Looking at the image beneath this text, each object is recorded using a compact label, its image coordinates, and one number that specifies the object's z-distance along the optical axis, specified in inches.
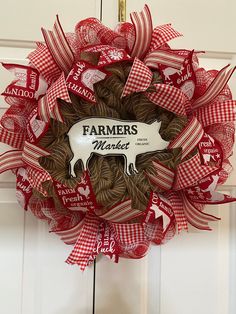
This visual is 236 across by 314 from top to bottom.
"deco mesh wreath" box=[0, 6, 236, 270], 25.8
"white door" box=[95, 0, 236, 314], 32.6
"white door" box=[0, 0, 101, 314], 31.7
